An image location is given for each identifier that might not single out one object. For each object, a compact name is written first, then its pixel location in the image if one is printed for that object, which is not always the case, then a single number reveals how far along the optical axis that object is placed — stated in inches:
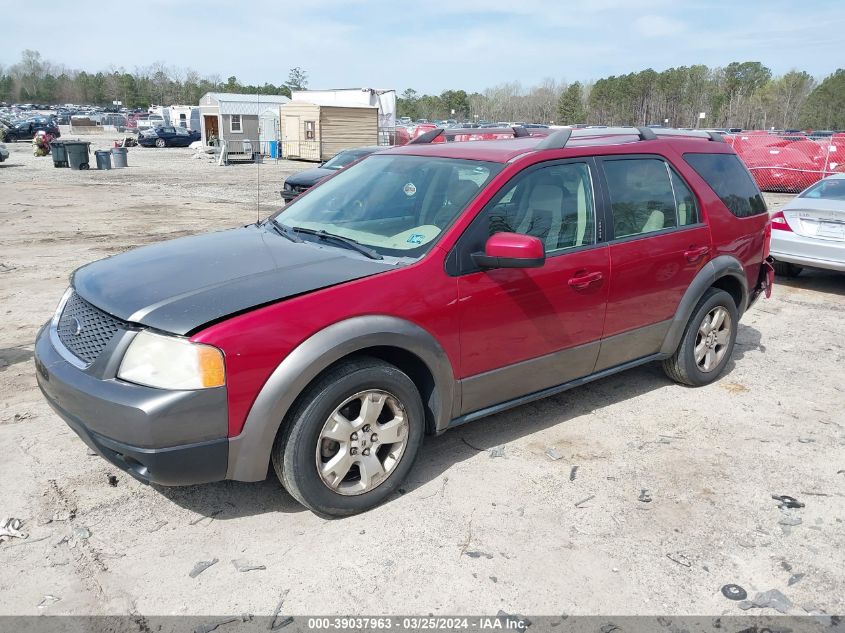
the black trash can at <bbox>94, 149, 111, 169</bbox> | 1091.9
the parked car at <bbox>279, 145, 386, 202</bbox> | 531.2
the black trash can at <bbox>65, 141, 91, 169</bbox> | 1064.2
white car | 325.1
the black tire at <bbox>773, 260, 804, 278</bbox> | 377.4
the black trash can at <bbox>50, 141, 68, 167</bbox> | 1079.0
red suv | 114.0
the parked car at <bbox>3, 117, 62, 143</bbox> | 1833.2
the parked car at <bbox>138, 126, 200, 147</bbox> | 1830.7
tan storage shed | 1251.2
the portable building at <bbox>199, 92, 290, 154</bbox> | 1373.0
